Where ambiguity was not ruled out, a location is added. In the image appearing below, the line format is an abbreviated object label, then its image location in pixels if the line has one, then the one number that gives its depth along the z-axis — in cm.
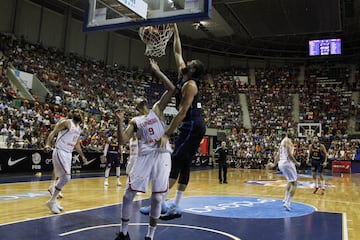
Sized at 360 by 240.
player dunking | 459
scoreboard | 2884
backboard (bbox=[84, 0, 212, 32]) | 559
